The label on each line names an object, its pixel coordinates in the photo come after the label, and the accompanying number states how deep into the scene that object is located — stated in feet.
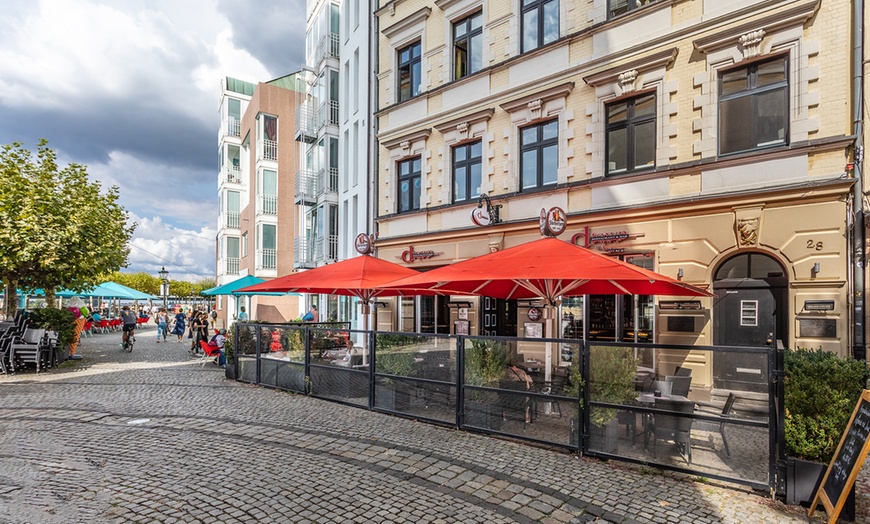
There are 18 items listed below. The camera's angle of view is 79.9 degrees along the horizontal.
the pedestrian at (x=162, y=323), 82.84
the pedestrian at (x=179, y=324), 79.35
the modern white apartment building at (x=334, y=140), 63.87
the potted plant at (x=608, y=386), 19.27
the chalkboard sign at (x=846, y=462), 13.10
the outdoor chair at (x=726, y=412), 16.96
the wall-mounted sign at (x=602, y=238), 37.37
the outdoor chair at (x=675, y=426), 17.78
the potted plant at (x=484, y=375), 22.84
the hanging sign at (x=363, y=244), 44.56
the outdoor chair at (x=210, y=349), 46.94
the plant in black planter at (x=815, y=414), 15.44
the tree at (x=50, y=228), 43.11
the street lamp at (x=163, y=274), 108.88
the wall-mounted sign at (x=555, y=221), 35.28
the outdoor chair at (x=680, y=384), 18.89
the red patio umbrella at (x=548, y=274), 20.88
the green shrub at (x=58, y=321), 47.98
